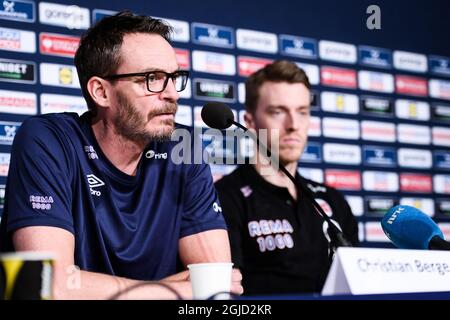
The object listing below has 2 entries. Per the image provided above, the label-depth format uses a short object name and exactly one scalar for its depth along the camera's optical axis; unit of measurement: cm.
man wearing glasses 360
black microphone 366
